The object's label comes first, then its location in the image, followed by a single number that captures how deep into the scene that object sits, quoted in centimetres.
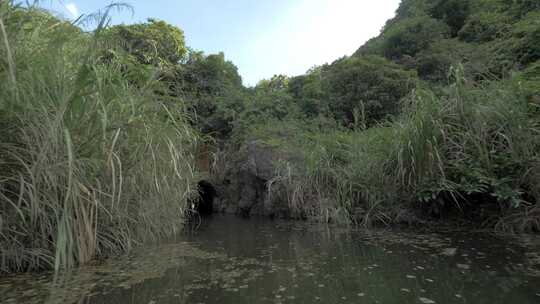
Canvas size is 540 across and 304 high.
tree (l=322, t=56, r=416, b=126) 1048
